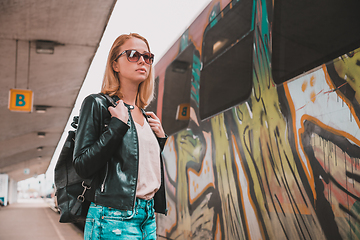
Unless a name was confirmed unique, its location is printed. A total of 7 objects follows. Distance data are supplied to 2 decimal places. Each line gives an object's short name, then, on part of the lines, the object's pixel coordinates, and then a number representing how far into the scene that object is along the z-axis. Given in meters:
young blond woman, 1.34
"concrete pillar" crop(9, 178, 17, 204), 47.02
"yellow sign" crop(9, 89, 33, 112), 11.09
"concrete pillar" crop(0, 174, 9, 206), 38.50
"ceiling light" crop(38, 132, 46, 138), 20.42
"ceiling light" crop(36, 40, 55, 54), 8.89
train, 1.83
